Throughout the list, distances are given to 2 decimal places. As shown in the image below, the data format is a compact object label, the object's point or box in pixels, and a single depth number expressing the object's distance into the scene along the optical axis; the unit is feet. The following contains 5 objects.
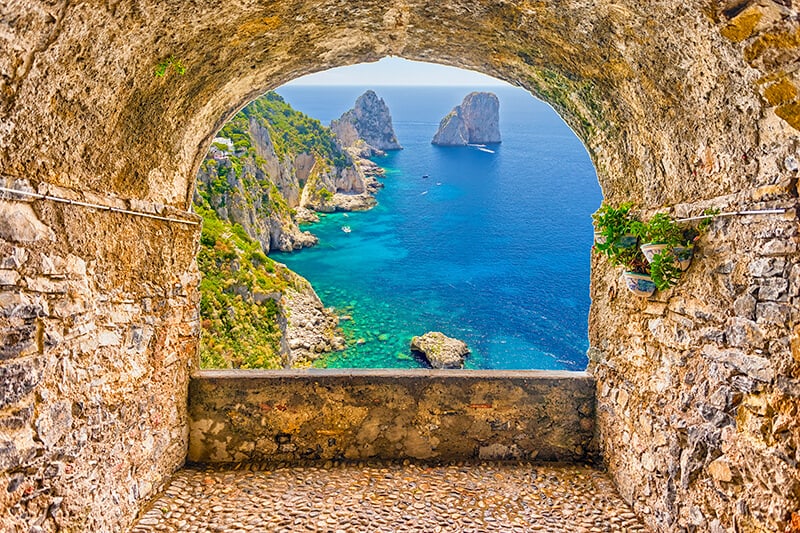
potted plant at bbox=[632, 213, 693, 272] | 8.30
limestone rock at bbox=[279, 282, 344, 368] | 89.71
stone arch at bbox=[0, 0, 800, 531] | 6.13
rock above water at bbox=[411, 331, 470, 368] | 92.84
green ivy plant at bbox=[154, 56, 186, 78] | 7.95
